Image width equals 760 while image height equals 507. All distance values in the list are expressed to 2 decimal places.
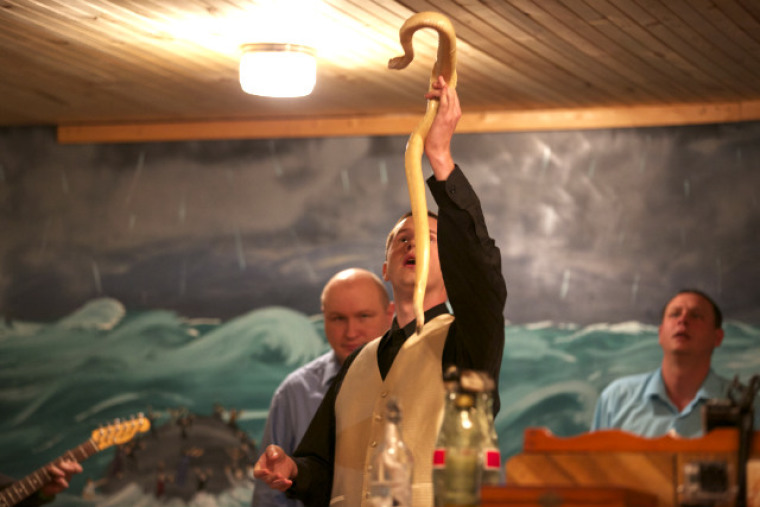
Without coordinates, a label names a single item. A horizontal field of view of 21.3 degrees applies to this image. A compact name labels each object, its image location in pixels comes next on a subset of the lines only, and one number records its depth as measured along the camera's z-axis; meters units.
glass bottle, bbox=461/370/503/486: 3.18
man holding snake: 3.89
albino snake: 3.86
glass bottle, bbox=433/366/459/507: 3.23
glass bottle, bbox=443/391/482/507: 3.11
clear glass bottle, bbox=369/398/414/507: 3.33
